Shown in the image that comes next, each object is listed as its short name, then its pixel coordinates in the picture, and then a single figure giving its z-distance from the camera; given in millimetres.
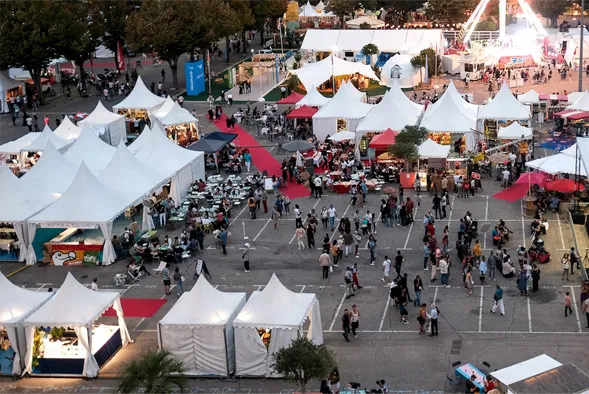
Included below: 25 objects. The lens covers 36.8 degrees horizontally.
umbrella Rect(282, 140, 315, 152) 41344
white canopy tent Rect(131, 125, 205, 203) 37031
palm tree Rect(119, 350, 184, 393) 18906
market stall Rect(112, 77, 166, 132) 50938
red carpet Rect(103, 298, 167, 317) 26930
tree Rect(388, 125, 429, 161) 37625
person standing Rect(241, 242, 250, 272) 29953
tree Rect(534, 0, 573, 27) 84125
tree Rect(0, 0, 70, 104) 58312
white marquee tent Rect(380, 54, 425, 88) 61562
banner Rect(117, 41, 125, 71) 72562
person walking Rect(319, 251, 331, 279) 28406
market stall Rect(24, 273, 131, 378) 23047
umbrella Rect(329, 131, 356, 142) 43312
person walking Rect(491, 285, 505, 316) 24906
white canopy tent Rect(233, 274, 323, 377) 22156
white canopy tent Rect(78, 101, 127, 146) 47281
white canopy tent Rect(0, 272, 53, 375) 23344
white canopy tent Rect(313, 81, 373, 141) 45375
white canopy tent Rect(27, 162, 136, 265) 31438
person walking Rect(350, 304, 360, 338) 24062
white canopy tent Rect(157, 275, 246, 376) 22500
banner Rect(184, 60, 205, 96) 63447
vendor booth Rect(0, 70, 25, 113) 60625
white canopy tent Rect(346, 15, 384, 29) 84375
